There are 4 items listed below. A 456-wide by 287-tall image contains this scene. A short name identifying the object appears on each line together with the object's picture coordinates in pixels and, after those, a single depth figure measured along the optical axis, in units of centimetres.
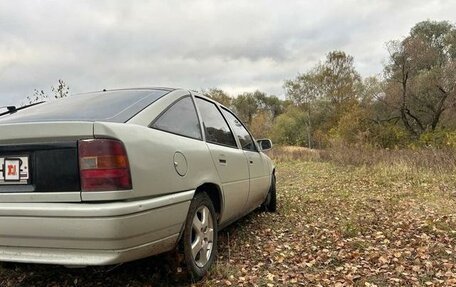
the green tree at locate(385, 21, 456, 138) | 2759
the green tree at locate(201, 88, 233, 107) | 4809
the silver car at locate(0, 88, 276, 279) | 225
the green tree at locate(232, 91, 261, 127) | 5372
